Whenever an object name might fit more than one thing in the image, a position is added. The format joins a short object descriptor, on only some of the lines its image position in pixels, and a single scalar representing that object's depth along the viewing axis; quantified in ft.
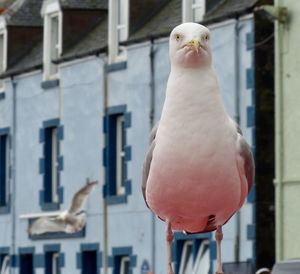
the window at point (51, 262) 160.50
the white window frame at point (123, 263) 150.19
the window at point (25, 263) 165.17
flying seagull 154.10
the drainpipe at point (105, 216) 150.61
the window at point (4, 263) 168.66
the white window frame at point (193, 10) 137.39
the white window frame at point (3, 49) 169.37
